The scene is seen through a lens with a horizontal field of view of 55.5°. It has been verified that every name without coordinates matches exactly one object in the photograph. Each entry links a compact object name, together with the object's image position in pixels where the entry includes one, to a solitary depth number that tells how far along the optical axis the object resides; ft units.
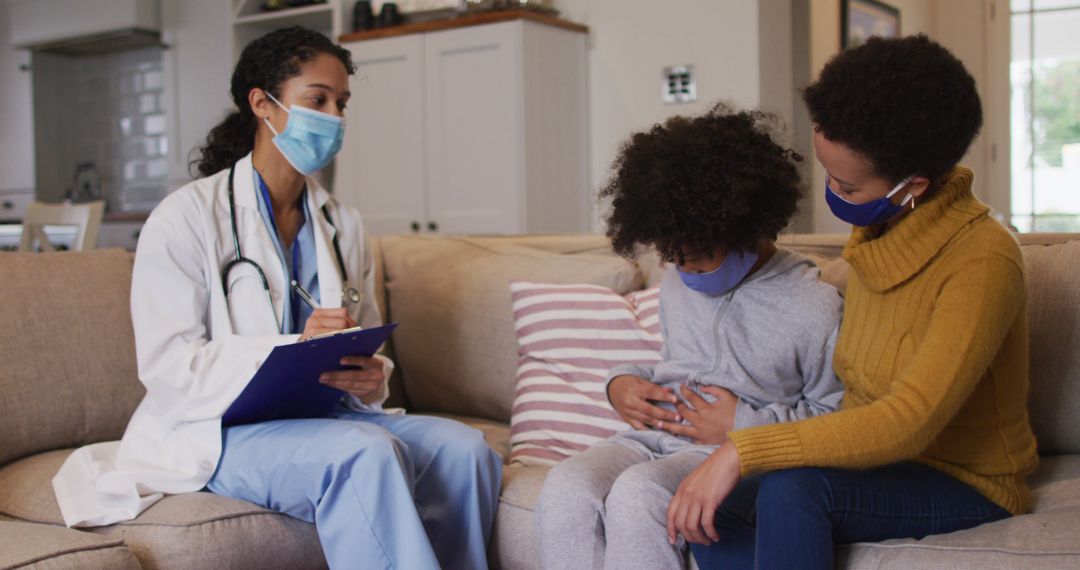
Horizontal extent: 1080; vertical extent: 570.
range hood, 18.60
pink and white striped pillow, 6.57
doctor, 5.34
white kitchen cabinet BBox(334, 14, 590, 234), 13.74
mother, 4.19
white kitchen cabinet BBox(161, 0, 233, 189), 18.01
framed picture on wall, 15.98
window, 21.61
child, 5.05
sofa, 4.72
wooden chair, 11.91
